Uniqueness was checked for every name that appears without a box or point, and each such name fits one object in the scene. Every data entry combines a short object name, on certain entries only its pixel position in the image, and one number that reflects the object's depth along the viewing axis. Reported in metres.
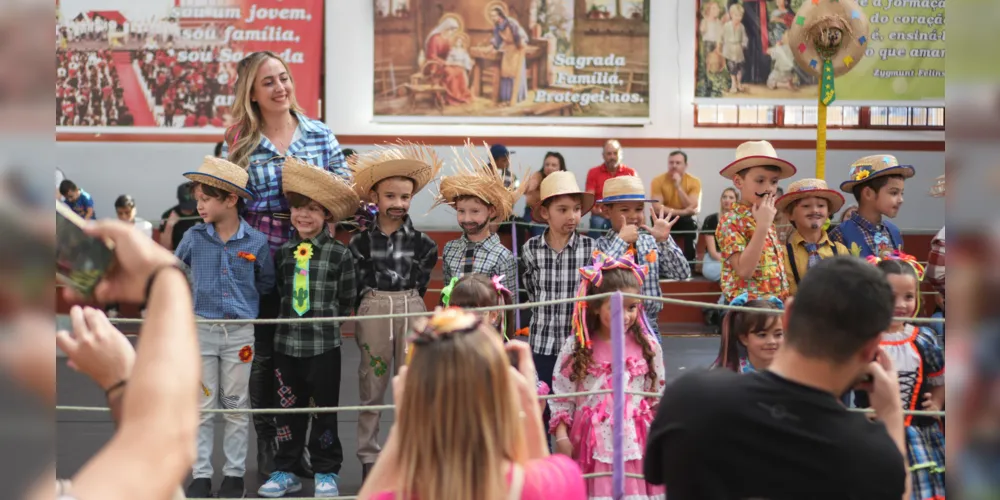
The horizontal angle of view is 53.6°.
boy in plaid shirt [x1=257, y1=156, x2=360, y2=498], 4.18
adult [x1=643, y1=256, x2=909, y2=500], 1.71
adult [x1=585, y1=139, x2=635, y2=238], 8.22
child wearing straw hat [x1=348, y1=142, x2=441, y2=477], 4.29
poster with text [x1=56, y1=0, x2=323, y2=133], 9.40
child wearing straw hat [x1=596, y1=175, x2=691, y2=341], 4.44
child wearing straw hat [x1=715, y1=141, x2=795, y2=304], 4.32
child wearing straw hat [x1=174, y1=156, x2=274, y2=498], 4.10
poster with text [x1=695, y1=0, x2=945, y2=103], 9.47
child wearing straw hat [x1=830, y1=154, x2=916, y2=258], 4.77
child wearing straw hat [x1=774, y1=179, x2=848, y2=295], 4.54
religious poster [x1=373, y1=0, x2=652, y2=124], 9.58
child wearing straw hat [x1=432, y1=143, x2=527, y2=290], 4.54
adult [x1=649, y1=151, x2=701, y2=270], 8.83
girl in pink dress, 3.68
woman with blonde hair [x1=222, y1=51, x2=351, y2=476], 4.32
